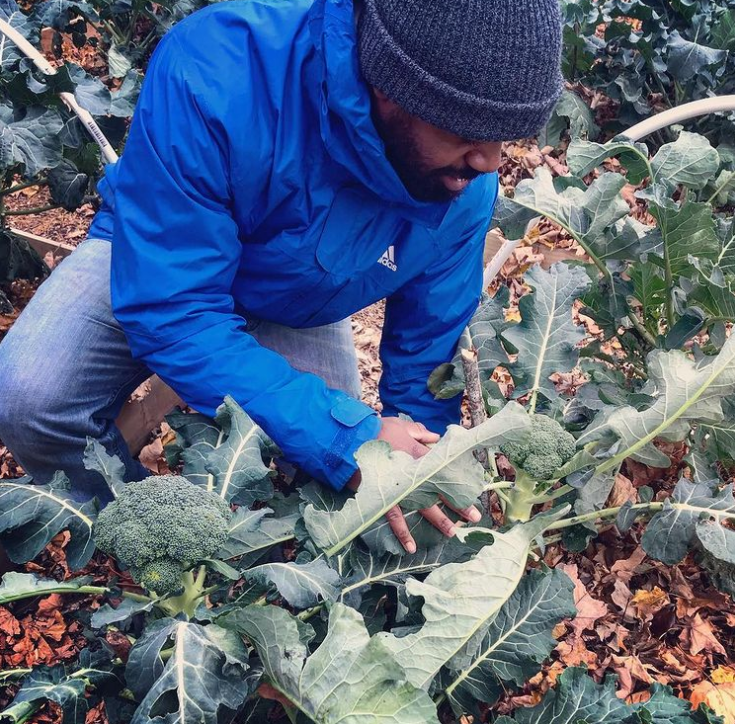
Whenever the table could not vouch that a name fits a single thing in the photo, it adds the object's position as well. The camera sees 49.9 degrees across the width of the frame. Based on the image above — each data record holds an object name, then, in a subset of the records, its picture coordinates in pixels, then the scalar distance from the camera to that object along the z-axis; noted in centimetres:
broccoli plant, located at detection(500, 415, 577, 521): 182
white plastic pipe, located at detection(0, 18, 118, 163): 280
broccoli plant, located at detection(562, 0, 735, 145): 406
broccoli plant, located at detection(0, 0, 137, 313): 268
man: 159
